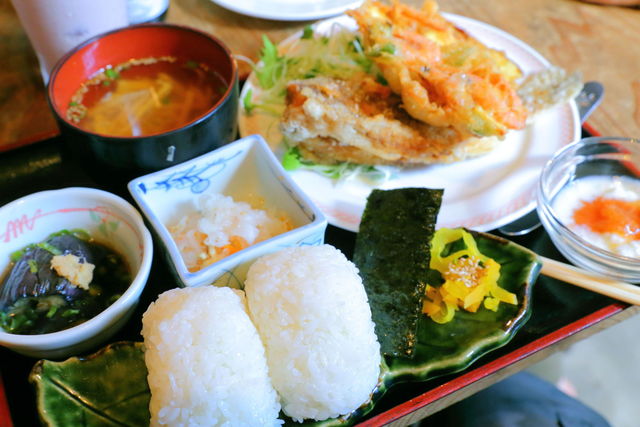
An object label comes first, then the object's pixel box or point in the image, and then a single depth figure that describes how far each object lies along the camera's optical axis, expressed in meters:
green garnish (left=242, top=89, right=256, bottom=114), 0.46
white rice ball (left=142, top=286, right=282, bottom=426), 0.28
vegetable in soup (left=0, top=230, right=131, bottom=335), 0.32
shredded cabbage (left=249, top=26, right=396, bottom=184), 0.44
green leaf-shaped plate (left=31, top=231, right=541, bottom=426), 0.30
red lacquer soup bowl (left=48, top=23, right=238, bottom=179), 0.36
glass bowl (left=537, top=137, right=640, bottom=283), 0.38
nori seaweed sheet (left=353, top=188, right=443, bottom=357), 0.33
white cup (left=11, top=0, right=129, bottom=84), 0.46
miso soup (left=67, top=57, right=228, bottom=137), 0.41
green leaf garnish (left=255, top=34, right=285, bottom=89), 0.49
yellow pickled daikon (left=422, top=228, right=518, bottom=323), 0.35
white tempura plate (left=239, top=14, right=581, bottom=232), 0.41
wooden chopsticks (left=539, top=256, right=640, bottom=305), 0.36
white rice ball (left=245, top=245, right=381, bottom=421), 0.29
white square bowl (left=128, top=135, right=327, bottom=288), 0.33
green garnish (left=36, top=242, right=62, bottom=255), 0.34
